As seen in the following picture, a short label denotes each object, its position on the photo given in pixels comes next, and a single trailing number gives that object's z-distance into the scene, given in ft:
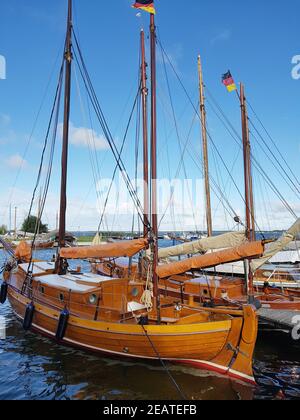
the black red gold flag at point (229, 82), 76.04
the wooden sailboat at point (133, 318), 32.73
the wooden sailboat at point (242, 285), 47.21
